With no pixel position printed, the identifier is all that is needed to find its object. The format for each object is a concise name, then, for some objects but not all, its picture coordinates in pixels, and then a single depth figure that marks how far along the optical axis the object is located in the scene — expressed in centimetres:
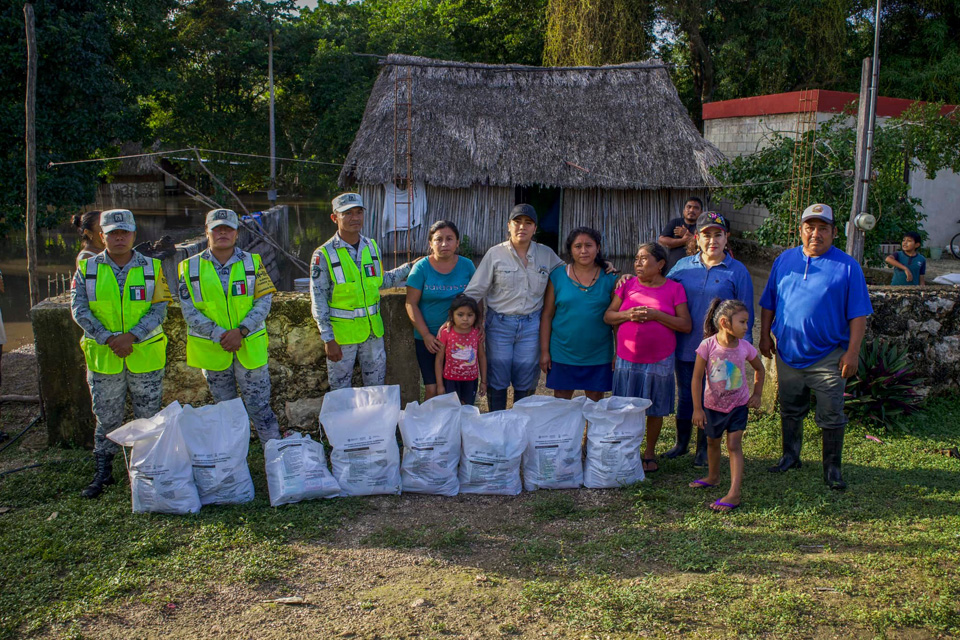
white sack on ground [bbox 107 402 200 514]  407
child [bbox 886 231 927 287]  815
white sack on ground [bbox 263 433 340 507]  424
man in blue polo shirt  445
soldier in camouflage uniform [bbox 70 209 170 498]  443
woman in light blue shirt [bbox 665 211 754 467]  473
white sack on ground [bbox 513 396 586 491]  446
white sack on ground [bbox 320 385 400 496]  434
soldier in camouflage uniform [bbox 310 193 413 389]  475
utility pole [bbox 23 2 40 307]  614
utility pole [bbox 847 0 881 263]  636
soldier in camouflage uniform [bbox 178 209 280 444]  452
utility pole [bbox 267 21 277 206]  2174
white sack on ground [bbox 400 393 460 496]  438
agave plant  561
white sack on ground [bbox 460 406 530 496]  439
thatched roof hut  1348
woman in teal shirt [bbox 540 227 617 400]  485
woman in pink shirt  465
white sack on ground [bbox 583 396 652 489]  445
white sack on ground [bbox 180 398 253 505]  418
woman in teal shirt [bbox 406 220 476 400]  486
